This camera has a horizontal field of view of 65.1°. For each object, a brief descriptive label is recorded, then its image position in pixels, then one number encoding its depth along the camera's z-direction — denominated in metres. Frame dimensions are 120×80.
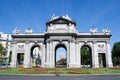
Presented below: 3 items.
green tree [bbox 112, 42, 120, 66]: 44.67
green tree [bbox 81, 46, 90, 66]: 53.86
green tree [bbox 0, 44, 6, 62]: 44.39
